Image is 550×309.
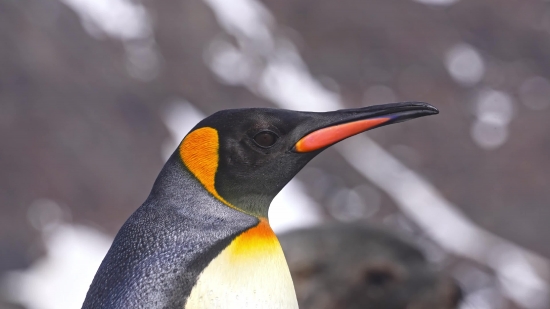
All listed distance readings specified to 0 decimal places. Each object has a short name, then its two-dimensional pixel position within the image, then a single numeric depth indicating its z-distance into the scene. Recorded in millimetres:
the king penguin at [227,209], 5392
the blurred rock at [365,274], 6124
